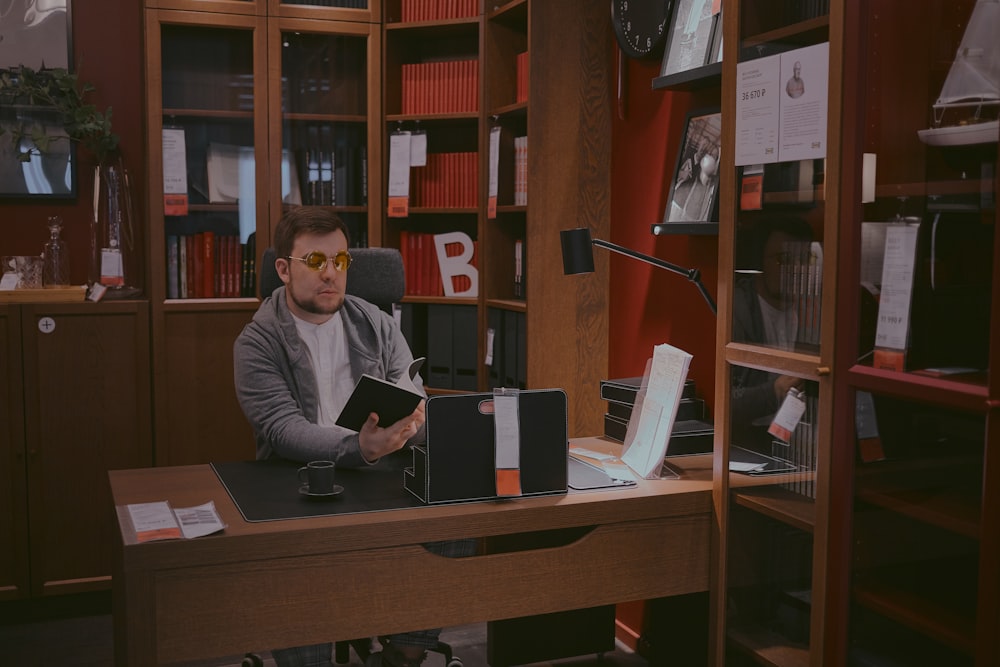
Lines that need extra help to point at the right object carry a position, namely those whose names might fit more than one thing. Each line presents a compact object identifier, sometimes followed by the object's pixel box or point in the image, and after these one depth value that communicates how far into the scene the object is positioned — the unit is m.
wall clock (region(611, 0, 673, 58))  2.93
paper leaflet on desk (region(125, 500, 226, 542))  1.87
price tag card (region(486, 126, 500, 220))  3.72
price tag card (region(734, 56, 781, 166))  2.06
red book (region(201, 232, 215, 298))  3.99
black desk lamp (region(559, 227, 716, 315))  2.51
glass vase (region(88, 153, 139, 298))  3.84
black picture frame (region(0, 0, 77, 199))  3.86
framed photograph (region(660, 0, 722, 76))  2.65
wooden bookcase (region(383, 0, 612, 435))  3.37
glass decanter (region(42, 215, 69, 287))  3.80
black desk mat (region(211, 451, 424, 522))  2.06
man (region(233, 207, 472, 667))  2.43
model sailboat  1.56
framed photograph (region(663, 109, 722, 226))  2.66
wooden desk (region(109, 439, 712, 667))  1.87
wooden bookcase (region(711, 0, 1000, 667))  1.59
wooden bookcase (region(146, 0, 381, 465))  3.85
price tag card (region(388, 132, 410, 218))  4.04
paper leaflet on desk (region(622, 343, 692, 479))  2.39
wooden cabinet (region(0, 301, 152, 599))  3.54
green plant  3.77
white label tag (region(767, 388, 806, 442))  2.03
